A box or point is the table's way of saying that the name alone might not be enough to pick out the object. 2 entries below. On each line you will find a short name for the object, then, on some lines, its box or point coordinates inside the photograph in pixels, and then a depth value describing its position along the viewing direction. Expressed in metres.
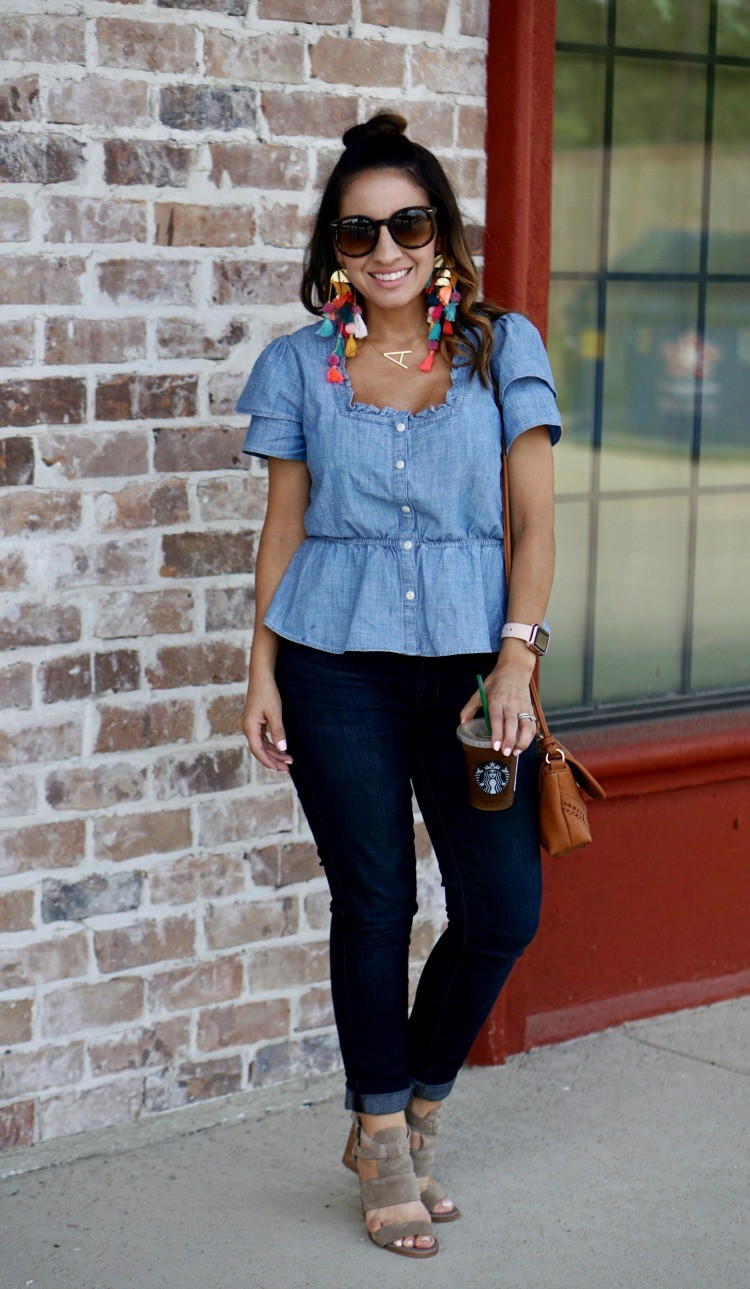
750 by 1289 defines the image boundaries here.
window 3.91
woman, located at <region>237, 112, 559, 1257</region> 2.72
